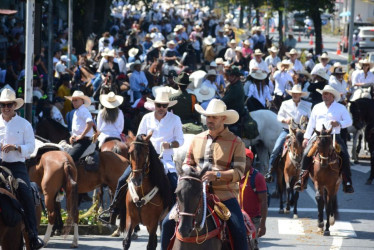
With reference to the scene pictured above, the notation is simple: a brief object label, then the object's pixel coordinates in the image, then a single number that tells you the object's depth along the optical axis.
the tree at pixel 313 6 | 46.41
